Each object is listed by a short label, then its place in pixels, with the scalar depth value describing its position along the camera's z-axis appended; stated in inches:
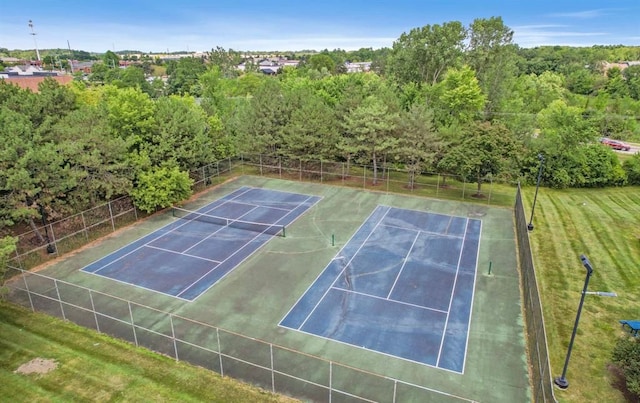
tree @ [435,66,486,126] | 1577.3
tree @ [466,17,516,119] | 1824.6
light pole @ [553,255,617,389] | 495.9
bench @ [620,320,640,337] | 585.6
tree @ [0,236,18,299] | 562.7
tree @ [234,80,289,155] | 1389.0
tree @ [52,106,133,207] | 908.0
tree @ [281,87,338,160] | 1326.3
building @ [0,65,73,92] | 2695.1
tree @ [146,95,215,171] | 1082.1
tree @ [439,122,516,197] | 1133.1
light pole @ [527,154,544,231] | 1000.5
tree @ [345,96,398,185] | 1251.2
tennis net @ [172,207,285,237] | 982.2
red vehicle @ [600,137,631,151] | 2059.5
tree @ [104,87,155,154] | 1080.2
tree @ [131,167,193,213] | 1010.1
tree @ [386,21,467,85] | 1803.6
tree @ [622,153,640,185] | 1406.3
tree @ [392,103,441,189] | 1229.7
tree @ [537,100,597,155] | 1336.1
